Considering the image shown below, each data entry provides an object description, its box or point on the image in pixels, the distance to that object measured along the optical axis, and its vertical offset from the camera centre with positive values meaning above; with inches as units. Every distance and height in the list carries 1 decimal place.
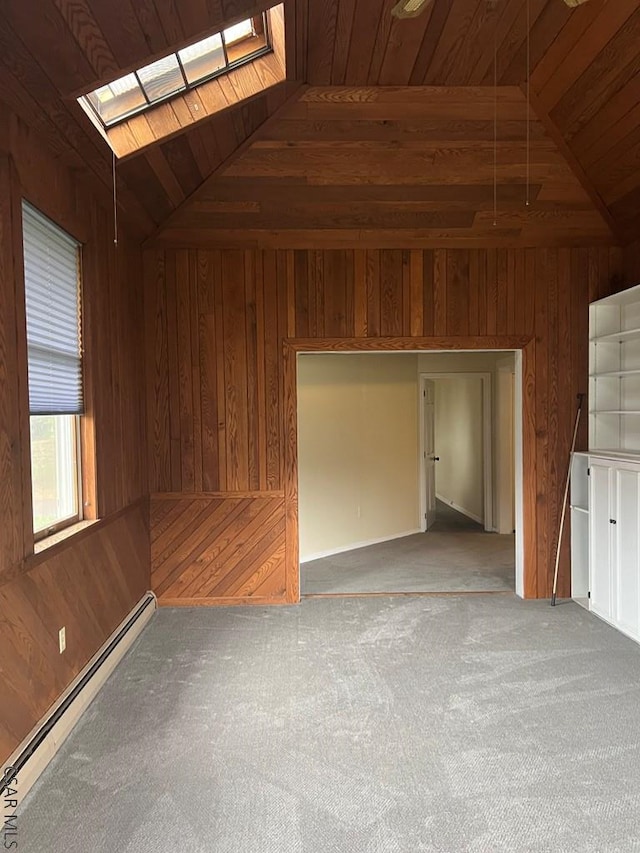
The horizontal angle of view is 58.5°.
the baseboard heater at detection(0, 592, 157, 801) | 87.0 -52.6
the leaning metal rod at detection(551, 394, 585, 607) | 171.3 -24.7
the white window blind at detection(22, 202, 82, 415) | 103.3 +20.8
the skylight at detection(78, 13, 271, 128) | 114.6 +71.8
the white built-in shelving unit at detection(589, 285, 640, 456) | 172.4 +10.7
